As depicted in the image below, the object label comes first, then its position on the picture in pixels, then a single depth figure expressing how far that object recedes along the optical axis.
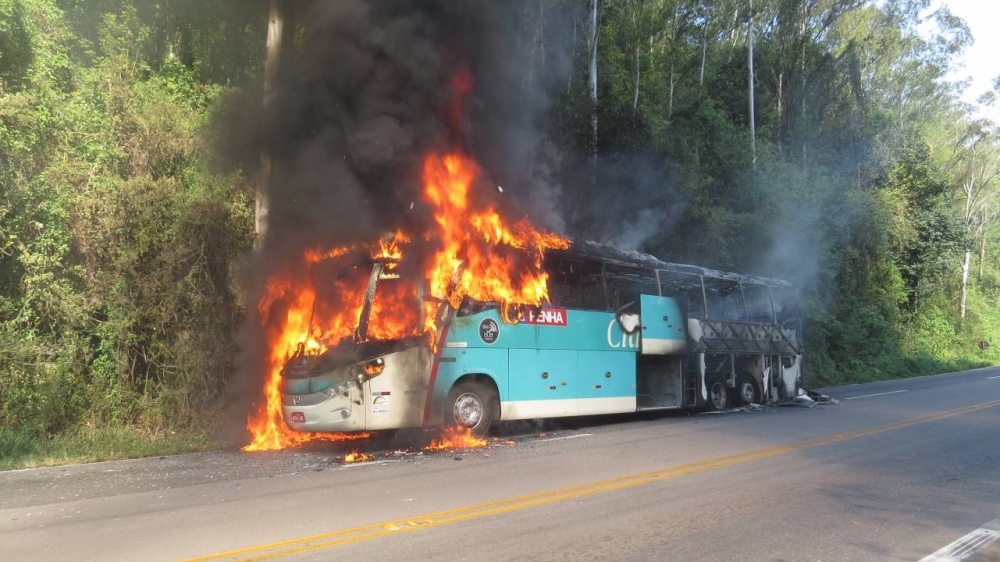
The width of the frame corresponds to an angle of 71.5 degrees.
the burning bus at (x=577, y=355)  9.01
